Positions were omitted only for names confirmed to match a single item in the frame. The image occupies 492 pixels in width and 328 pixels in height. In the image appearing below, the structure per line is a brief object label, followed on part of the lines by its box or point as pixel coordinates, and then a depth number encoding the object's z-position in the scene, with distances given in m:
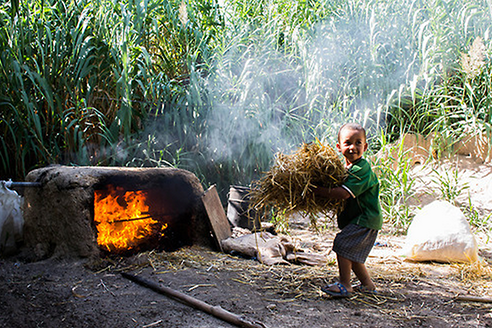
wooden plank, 4.00
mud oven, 3.29
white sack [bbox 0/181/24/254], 3.60
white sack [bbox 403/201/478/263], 3.60
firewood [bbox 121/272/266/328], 2.14
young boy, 2.64
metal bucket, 4.98
